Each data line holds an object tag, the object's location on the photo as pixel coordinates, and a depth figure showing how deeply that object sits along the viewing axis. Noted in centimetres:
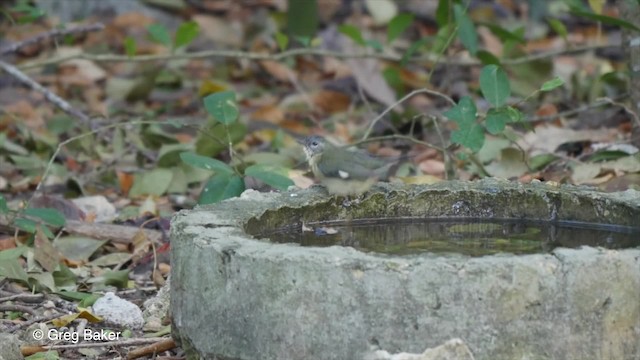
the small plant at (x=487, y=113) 909
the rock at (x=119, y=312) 789
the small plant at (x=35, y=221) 898
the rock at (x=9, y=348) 665
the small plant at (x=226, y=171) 884
